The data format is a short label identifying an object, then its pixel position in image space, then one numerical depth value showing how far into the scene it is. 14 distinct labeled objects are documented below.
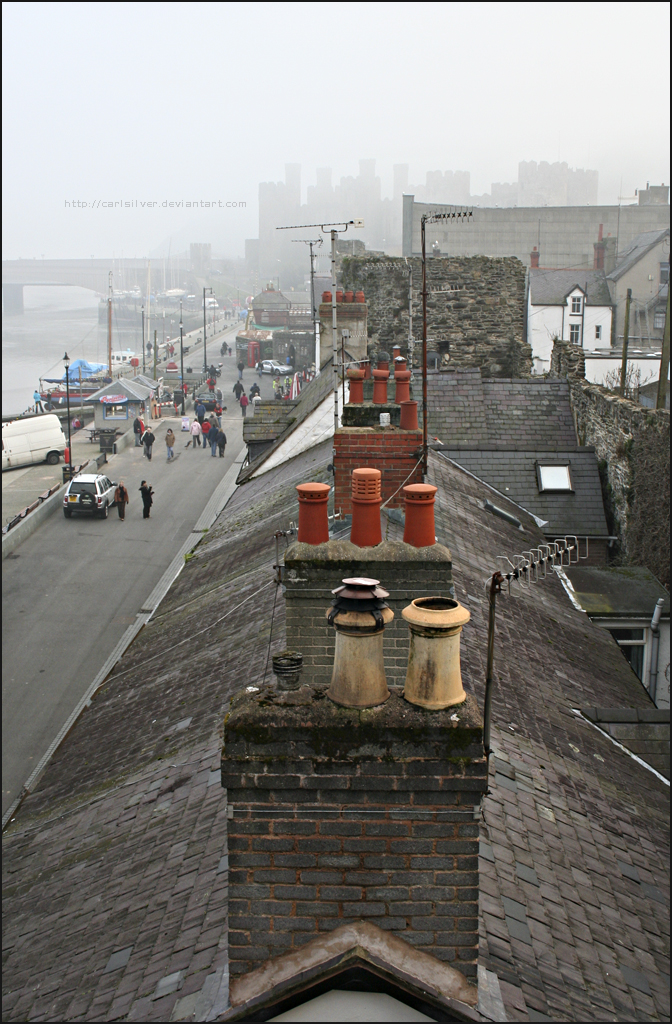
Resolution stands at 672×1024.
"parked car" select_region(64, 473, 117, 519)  33.72
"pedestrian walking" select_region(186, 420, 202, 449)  47.22
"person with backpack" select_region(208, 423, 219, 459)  44.56
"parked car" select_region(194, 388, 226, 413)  57.38
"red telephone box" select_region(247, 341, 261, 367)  91.62
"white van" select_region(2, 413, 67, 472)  45.12
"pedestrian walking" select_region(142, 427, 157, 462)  43.47
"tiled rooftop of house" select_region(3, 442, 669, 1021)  4.90
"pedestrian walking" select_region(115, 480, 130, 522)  33.72
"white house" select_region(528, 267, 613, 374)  57.81
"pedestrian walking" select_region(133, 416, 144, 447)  46.53
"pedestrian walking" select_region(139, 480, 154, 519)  33.16
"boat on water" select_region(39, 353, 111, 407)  74.49
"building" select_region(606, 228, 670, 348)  59.50
